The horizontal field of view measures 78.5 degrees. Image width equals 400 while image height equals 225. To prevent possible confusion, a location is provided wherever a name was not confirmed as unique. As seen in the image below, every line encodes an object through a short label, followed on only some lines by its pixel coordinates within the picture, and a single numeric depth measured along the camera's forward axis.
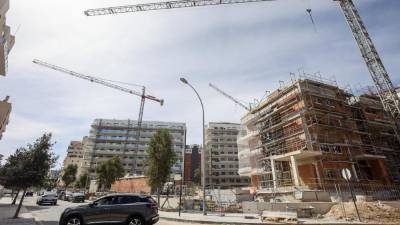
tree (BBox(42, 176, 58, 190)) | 19.30
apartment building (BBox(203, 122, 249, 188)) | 87.56
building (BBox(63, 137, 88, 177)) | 135.54
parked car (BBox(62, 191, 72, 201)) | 38.71
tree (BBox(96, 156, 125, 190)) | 49.53
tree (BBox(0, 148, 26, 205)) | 17.72
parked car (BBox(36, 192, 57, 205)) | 29.11
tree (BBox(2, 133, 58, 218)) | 17.84
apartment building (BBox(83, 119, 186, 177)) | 99.62
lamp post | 21.33
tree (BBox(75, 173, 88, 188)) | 77.75
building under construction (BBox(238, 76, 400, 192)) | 27.27
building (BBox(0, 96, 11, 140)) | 17.98
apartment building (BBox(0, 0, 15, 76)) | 15.25
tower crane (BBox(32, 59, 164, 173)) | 107.54
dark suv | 11.00
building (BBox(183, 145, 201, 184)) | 105.88
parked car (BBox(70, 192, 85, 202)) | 34.91
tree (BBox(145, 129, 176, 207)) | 27.91
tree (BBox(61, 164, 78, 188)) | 84.56
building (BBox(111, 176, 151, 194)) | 46.24
